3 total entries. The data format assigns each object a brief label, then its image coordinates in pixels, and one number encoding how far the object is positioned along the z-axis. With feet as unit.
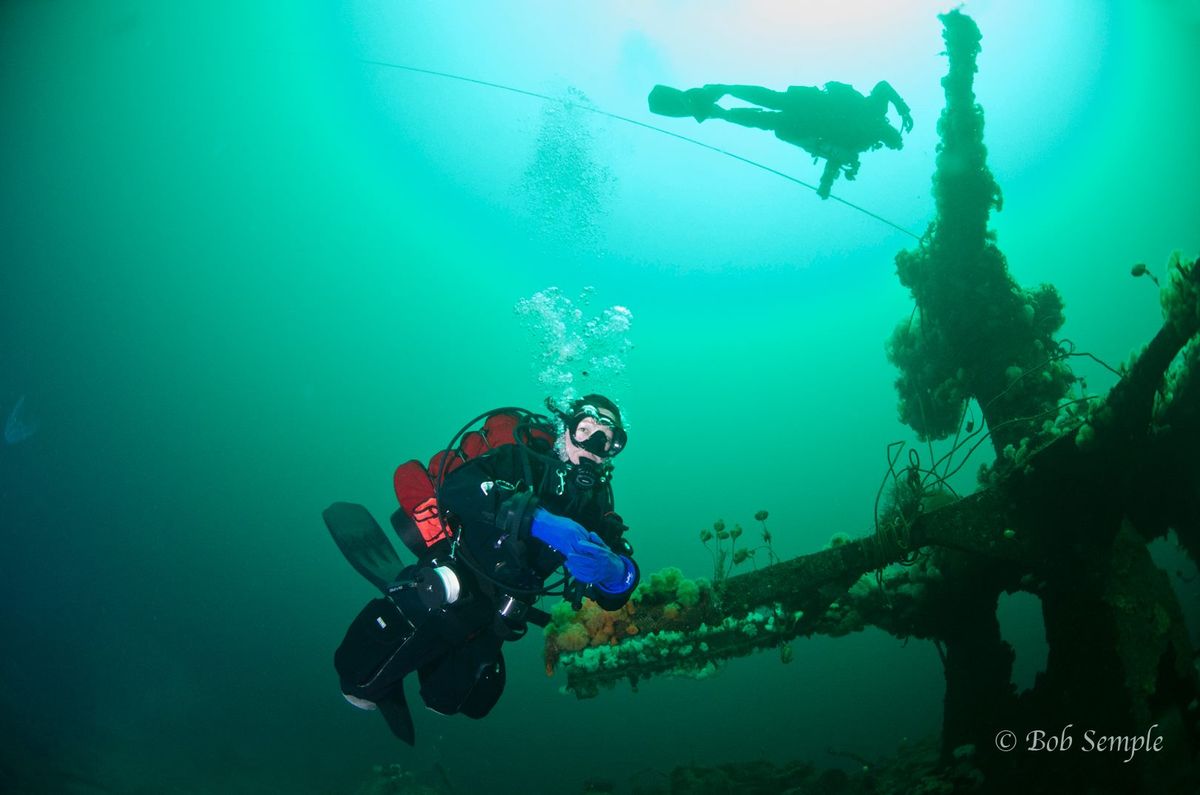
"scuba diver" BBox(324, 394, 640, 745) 10.43
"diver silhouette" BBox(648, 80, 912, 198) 21.70
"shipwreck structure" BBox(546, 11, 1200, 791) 10.61
